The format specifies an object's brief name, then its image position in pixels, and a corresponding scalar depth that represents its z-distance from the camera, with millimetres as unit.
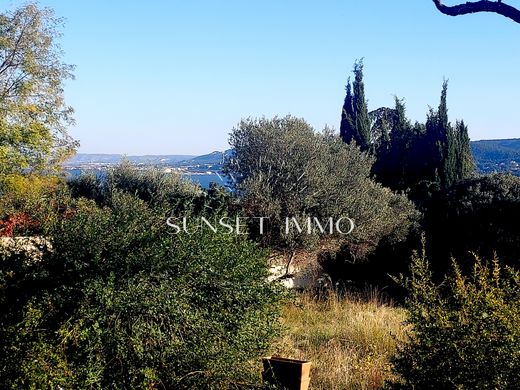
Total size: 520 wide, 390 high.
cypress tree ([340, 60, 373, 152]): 26938
